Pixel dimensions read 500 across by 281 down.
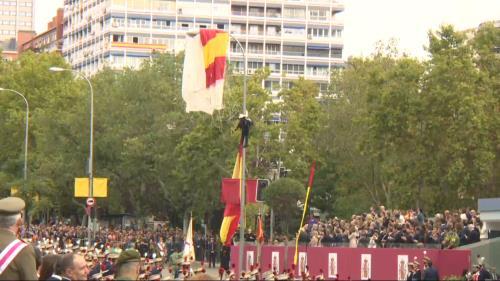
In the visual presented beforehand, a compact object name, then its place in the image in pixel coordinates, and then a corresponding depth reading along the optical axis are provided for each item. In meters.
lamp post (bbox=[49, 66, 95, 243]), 54.44
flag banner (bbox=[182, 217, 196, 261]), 36.72
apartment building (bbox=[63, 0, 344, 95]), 137.38
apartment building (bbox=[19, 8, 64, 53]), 159.12
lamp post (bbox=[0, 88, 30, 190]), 72.78
